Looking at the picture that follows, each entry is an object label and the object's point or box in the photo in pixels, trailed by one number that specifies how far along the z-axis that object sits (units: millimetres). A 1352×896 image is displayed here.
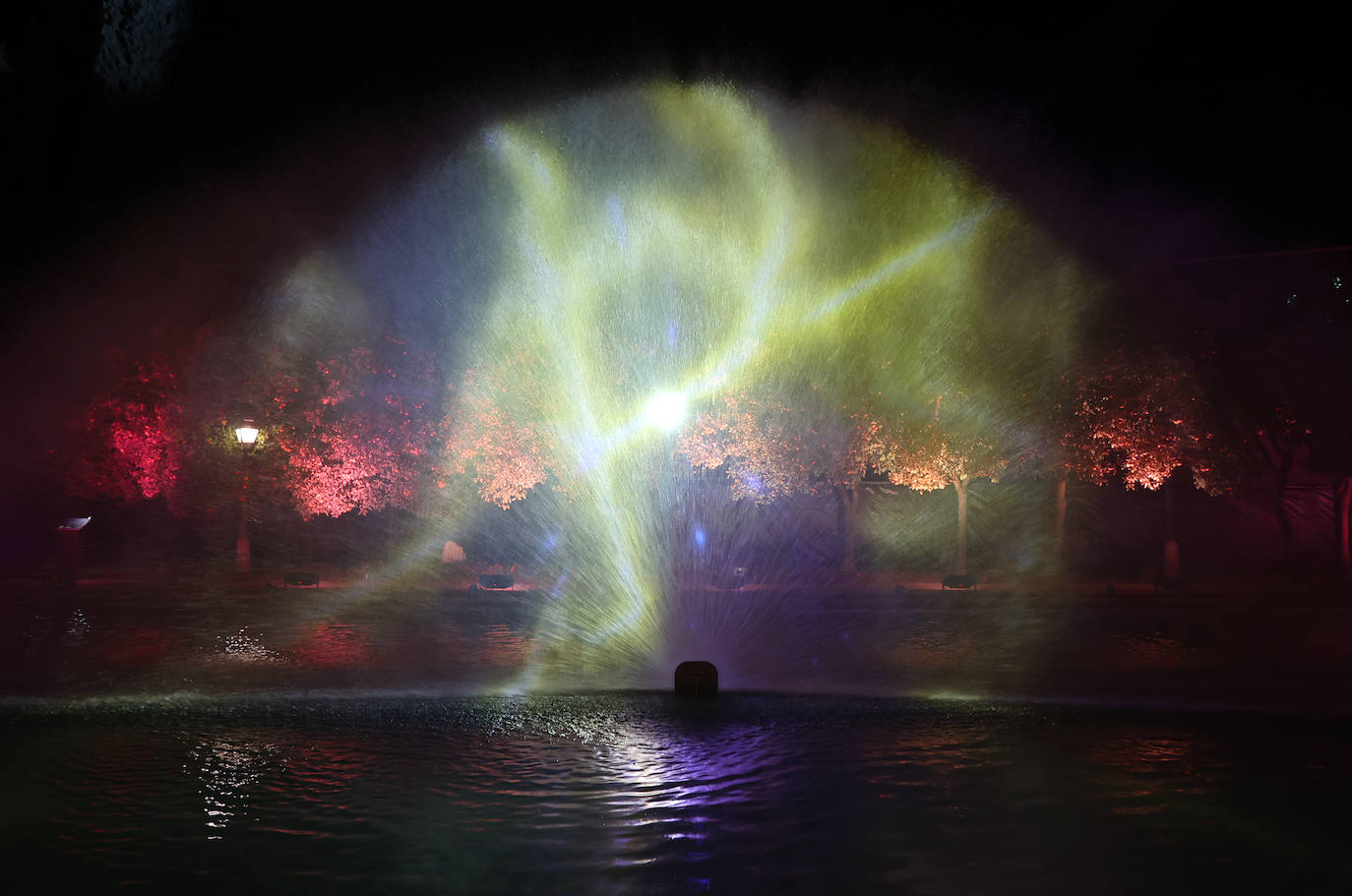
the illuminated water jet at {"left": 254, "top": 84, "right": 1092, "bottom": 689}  23438
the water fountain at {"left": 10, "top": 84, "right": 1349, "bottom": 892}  7051
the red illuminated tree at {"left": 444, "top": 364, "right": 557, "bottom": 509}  23672
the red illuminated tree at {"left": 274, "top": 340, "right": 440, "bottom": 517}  25375
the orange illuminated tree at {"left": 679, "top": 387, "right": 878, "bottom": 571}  23609
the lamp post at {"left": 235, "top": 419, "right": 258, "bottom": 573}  26725
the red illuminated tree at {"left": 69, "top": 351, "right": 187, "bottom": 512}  31688
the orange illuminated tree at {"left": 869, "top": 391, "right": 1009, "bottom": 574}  23828
